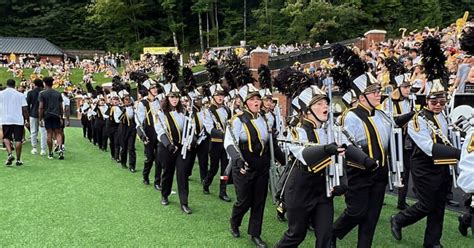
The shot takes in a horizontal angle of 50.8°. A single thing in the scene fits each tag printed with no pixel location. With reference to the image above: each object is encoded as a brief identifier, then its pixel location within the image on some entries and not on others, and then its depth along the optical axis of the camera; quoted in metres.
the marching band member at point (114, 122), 11.89
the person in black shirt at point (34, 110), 12.76
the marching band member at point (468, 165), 3.20
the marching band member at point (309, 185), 4.63
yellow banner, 45.71
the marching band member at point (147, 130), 9.44
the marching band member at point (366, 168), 5.09
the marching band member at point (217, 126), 8.74
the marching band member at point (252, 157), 5.92
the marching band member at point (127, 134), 11.02
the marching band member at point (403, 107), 7.48
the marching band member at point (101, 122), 13.88
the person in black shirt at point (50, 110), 11.76
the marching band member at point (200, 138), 8.03
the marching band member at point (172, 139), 7.49
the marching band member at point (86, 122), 17.11
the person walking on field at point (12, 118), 10.84
